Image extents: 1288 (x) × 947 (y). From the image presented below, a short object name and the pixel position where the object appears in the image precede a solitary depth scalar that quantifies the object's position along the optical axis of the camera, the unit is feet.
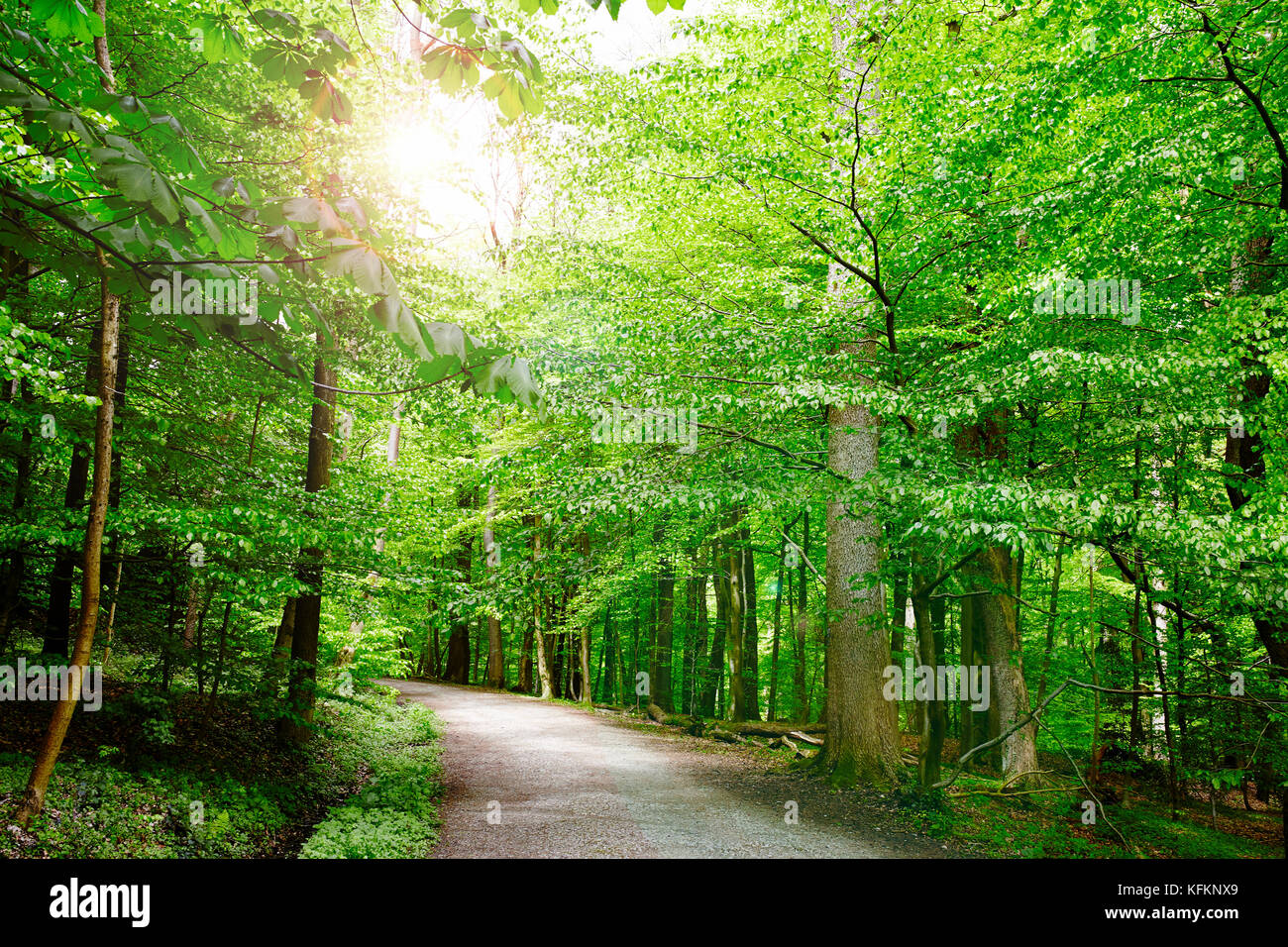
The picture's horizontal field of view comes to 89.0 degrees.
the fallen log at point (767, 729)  46.60
